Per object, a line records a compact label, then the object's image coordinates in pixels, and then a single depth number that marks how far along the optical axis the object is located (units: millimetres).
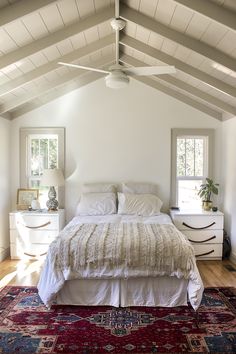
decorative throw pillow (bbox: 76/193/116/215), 4719
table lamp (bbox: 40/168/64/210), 4770
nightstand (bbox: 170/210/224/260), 4672
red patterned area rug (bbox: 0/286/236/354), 2414
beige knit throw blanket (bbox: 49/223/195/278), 3006
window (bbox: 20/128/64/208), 5184
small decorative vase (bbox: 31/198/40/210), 4957
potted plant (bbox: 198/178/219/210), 4949
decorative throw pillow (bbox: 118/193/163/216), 4637
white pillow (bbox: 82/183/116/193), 5012
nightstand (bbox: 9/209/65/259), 4734
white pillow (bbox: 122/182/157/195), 4988
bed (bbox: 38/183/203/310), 3006
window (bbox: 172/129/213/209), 5191
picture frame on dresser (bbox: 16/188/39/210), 5137
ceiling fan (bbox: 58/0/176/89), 2904
